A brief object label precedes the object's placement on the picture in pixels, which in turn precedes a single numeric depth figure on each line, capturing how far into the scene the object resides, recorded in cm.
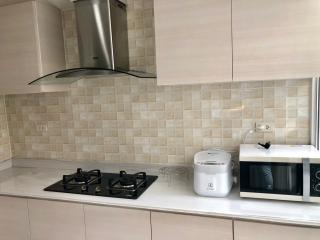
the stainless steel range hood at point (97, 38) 182
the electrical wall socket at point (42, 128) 241
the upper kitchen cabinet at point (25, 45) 195
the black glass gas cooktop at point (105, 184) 176
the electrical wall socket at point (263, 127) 186
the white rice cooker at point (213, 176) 160
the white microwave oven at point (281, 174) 145
